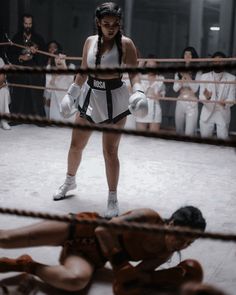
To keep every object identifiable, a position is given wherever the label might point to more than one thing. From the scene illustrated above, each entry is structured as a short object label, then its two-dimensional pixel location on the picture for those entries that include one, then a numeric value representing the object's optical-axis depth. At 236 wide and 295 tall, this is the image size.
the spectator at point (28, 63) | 5.74
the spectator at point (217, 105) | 5.33
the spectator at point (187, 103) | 5.52
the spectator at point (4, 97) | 5.55
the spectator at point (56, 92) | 5.86
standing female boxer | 2.56
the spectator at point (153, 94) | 5.59
